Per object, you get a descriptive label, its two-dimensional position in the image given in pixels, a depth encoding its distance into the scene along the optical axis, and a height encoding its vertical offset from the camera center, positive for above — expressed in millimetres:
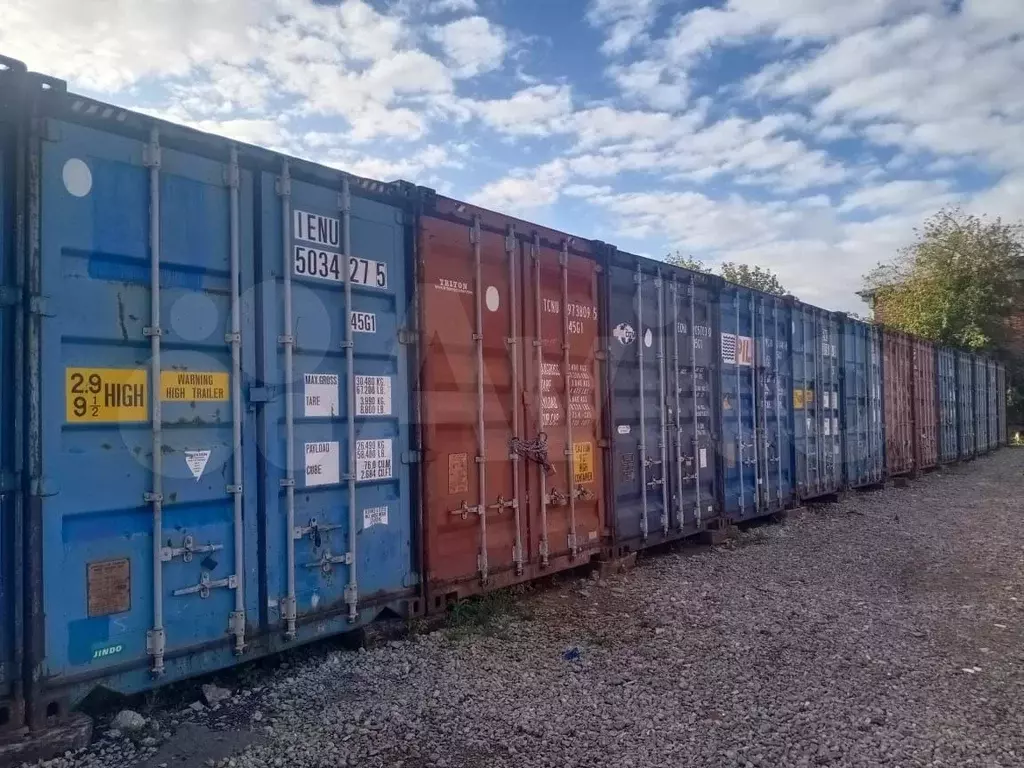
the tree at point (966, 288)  32594 +4955
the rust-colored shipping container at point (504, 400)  5906 +105
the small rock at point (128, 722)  3984 -1556
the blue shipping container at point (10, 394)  3656 +127
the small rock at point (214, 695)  4391 -1576
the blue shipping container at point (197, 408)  3871 +55
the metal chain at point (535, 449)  6543 -313
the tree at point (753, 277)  37375 +6346
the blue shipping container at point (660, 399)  7906 +120
